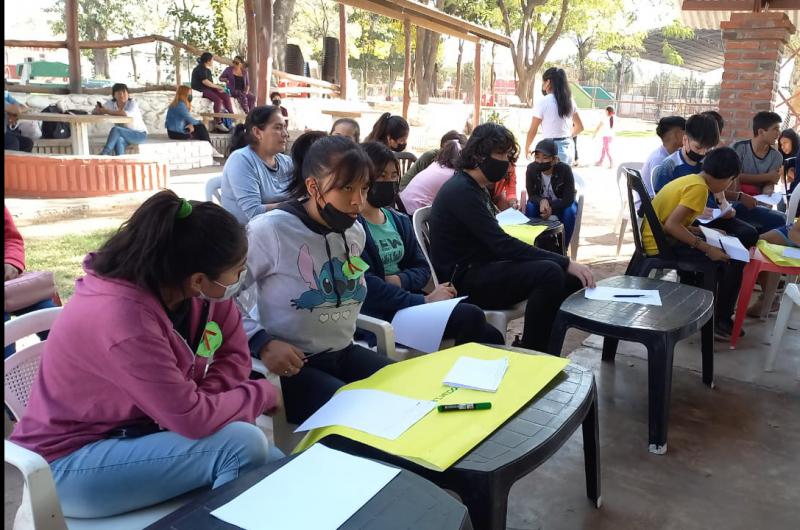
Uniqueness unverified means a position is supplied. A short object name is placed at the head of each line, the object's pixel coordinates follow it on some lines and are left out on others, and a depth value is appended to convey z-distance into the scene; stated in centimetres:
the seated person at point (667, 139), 546
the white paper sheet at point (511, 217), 441
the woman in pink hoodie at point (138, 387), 151
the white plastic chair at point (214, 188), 414
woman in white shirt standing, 620
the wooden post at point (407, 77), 929
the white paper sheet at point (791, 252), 397
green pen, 168
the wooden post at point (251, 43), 743
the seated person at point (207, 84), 1177
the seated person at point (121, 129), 966
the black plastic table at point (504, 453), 148
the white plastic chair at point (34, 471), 135
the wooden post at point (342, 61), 1054
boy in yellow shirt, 405
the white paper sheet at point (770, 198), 568
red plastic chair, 396
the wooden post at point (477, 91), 1074
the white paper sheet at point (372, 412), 160
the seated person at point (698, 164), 463
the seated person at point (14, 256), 283
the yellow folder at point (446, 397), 151
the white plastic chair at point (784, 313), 358
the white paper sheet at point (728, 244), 390
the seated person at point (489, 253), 329
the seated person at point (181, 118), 1069
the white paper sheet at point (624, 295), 312
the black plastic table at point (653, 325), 271
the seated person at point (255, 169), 383
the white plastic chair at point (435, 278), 326
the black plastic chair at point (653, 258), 411
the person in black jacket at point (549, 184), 527
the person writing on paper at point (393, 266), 277
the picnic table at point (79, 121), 770
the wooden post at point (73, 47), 911
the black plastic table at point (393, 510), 120
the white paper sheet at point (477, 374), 183
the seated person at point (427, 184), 448
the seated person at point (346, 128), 428
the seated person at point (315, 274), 221
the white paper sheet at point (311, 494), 121
